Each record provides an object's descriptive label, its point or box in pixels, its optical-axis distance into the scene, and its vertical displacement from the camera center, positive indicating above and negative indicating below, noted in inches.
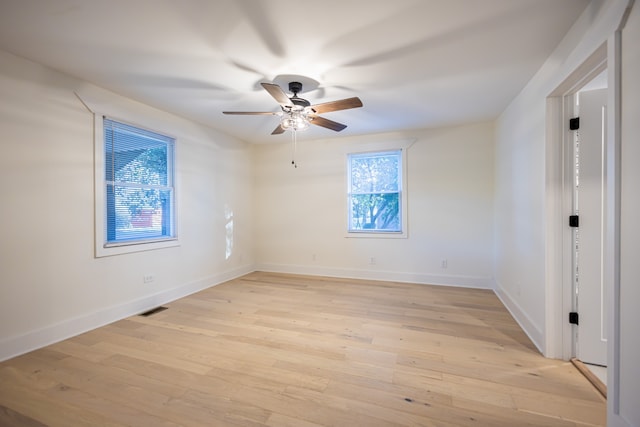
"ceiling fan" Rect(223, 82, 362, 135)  91.4 +38.7
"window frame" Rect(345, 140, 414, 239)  171.0 +19.2
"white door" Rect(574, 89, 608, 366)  76.7 -4.8
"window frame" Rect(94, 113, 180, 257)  108.8 +6.7
